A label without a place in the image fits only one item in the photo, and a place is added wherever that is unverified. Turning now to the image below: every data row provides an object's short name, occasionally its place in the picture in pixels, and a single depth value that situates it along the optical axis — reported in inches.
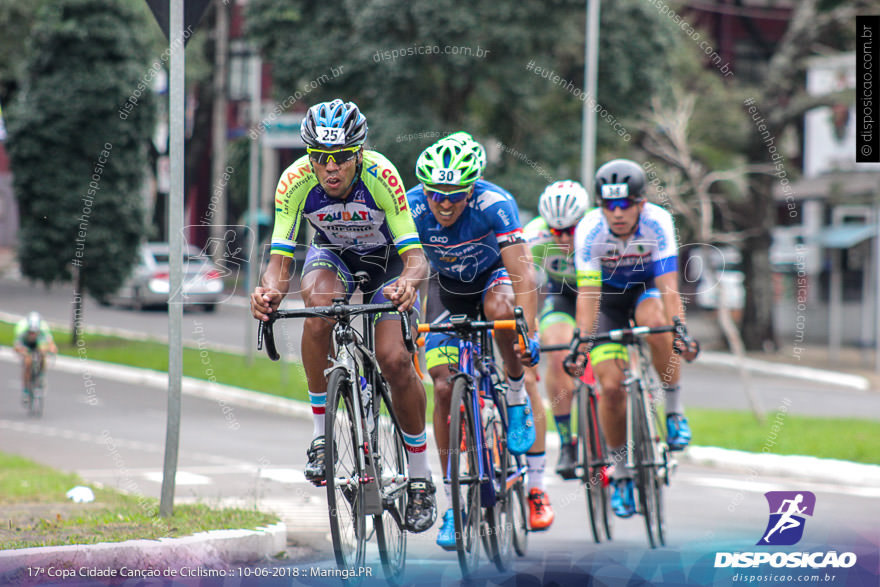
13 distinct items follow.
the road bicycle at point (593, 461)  608.7
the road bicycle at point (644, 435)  588.7
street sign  568.4
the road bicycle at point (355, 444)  437.4
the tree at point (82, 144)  1909.4
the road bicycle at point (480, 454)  490.3
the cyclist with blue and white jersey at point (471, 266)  514.6
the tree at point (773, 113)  2113.7
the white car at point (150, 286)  2416.7
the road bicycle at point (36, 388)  1336.1
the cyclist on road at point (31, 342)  1347.2
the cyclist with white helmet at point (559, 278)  665.0
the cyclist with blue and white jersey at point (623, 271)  610.9
